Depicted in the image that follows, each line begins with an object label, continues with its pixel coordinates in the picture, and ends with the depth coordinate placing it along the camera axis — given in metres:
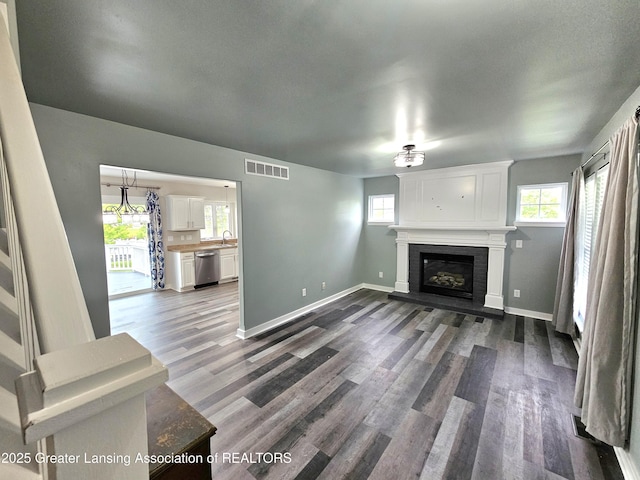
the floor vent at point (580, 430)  1.97
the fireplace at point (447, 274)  4.91
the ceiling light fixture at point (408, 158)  3.04
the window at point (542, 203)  4.01
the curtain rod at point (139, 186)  5.40
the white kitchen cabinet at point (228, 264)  6.70
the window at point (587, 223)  2.73
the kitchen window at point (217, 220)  7.17
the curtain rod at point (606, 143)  1.62
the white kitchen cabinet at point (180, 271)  5.92
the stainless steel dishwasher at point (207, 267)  6.15
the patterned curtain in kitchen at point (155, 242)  5.97
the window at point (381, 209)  5.70
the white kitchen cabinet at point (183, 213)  6.06
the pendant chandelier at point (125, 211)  5.50
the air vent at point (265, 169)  3.54
